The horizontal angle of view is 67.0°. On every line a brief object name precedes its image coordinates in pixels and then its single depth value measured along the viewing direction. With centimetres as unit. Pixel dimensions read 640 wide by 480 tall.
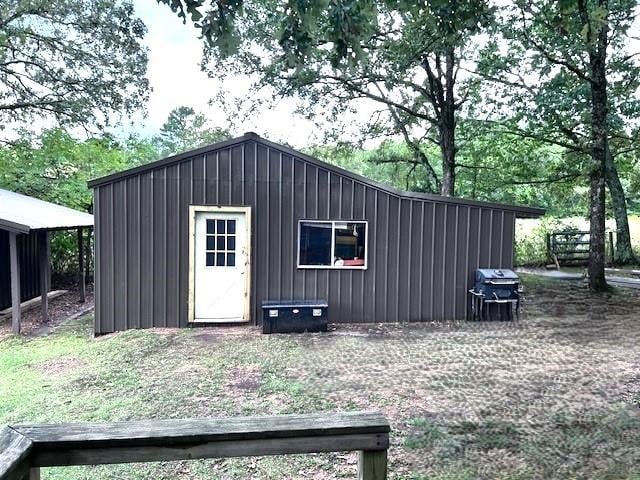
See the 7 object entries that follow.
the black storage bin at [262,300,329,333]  726
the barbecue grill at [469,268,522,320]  771
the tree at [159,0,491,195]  439
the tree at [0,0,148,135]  1180
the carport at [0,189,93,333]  761
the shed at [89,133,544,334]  746
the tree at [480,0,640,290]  958
